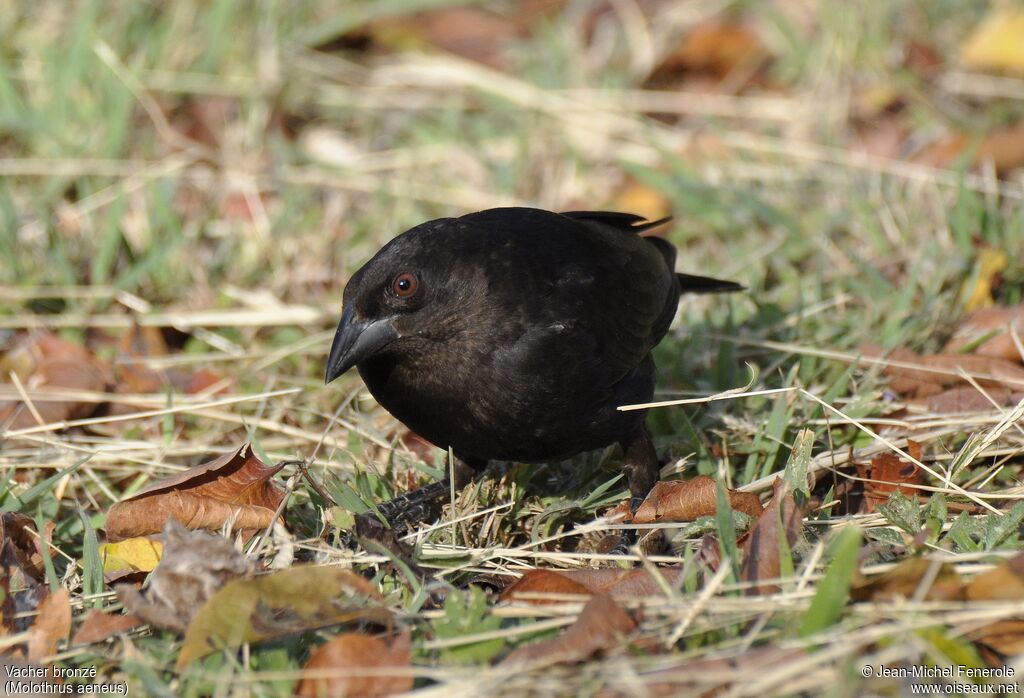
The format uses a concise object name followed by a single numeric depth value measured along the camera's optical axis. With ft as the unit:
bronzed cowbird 21.22
